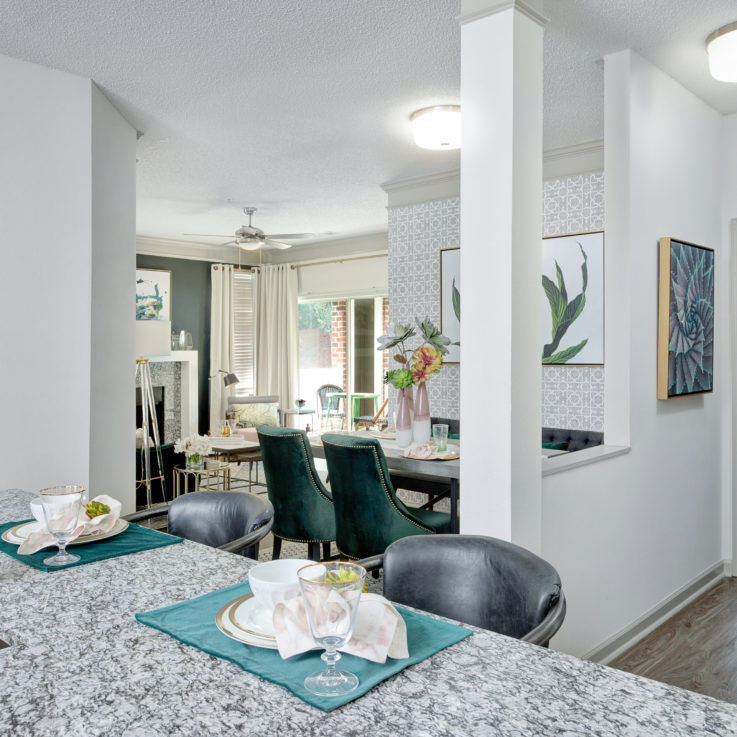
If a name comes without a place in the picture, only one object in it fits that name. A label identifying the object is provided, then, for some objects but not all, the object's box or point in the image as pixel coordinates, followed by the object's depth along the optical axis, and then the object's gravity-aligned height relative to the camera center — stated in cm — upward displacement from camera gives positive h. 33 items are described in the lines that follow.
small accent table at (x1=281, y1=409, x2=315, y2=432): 821 -53
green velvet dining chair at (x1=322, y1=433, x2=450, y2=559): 292 -59
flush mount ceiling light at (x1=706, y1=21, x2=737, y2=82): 269 +130
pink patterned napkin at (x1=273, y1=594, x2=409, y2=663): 89 -36
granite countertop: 74 -39
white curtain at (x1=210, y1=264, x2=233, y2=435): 826 +45
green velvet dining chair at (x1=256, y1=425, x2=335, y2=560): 337 -62
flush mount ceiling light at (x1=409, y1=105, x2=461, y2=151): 363 +135
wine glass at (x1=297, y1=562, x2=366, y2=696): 81 -31
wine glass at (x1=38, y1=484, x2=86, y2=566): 127 -28
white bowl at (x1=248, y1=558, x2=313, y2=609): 99 -32
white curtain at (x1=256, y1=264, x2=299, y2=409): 849 +47
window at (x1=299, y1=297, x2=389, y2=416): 794 +30
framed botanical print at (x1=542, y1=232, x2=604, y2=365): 412 +45
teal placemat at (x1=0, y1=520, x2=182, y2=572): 133 -38
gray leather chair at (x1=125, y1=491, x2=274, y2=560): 177 -40
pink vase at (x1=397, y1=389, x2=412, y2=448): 343 -28
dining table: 294 -44
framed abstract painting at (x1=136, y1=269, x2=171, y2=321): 779 +89
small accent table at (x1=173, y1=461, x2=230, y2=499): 498 -79
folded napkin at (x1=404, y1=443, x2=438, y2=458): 311 -38
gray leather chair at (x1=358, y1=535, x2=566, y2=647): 130 -42
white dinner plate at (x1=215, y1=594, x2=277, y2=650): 94 -38
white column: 215 +34
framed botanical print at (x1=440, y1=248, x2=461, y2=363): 496 +54
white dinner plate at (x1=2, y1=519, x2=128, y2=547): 145 -37
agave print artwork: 315 +26
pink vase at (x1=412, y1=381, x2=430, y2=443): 336 -24
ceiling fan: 567 +116
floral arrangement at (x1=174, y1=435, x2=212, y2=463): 491 -58
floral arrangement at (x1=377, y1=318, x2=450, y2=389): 336 +4
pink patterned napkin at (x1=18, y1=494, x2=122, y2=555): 135 -34
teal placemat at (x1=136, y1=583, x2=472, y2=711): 84 -39
